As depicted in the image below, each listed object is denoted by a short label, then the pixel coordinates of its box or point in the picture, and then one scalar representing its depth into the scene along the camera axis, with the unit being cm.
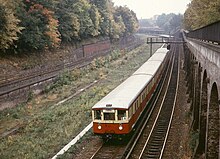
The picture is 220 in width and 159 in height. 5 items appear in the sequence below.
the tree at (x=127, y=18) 10958
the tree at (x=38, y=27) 3944
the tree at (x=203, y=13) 2759
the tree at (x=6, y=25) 3176
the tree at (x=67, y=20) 5303
